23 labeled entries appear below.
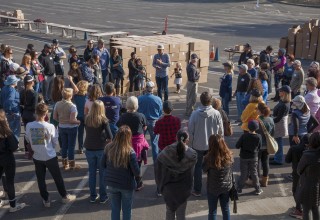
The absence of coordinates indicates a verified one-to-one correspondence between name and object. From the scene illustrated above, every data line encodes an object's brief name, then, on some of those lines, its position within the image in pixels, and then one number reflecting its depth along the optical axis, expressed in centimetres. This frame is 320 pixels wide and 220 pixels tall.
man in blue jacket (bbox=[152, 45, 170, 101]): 1556
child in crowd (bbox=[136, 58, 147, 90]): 1625
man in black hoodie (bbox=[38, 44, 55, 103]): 1552
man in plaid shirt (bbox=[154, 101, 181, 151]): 910
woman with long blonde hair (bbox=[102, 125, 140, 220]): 738
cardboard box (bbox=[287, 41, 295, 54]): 2417
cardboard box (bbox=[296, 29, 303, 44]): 2398
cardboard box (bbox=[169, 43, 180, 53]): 1756
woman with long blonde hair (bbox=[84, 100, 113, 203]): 878
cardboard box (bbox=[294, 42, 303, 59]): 2411
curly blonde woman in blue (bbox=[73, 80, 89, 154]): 1089
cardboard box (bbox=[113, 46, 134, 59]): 1656
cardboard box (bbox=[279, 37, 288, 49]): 2428
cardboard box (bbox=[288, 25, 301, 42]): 2400
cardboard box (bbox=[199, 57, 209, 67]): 1846
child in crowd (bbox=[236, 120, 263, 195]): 897
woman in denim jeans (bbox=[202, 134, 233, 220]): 756
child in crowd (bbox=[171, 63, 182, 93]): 1730
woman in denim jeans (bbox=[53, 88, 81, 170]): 999
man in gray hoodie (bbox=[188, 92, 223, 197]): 900
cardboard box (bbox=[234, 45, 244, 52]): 2364
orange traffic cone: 2433
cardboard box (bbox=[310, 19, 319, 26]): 2404
